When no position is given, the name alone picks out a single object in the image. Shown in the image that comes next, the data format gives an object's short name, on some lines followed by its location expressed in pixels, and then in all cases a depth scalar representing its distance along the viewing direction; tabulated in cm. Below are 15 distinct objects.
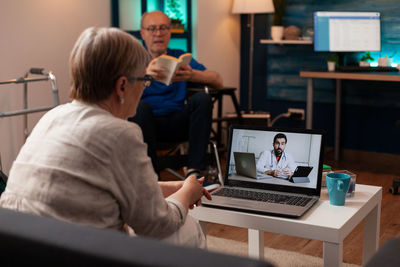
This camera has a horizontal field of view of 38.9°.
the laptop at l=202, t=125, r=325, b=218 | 181
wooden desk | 388
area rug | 248
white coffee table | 161
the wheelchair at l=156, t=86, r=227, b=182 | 358
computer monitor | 438
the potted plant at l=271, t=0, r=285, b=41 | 472
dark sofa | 79
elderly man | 342
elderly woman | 121
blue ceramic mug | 181
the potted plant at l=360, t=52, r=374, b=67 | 445
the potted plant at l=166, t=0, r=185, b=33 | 438
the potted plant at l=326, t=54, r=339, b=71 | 437
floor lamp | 468
